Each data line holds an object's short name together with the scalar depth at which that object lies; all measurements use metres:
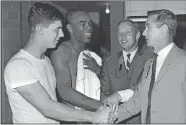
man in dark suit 2.65
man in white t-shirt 1.81
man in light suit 1.91
